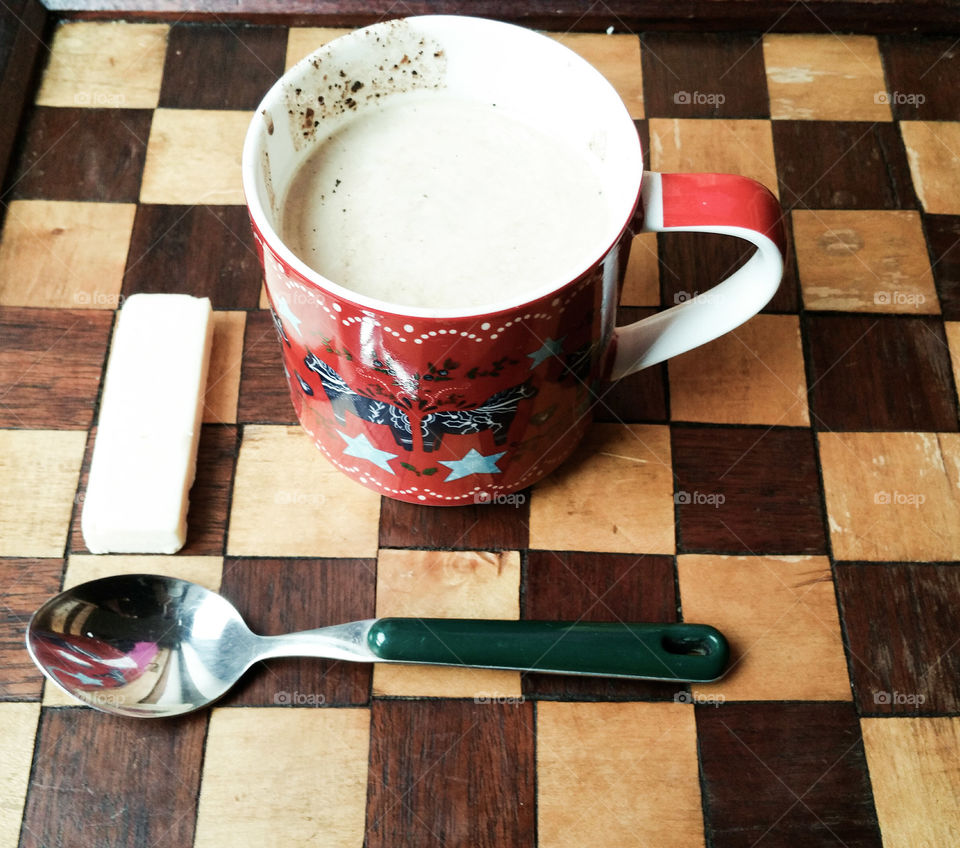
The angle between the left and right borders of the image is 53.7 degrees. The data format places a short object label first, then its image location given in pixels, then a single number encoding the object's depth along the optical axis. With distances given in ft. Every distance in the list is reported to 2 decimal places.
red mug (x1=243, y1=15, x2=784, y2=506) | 1.45
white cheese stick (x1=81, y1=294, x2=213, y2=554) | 1.90
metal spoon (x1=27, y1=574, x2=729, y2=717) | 1.76
